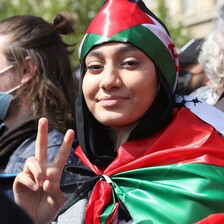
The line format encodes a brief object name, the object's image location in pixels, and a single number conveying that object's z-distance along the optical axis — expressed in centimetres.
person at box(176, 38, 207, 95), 542
